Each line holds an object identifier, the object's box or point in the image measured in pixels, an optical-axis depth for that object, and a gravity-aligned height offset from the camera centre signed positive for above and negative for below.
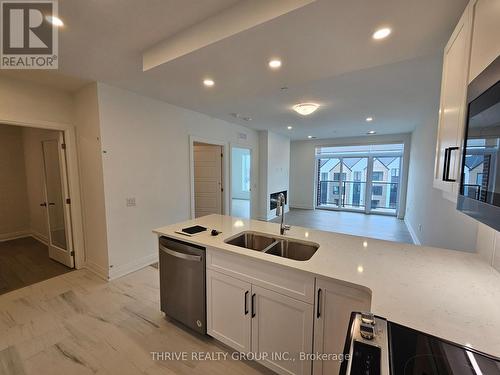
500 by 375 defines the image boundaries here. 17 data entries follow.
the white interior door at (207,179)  4.95 -0.21
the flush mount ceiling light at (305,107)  3.31 +0.98
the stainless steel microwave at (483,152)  0.72 +0.07
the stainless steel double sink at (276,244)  1.87 -0.70
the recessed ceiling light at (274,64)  1.99 +1.01
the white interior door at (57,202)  3.16 -0.52
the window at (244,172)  10.31 -0.11
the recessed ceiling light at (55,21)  1.62 +1.14
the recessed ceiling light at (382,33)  1.54 +1.01
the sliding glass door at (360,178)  7.23 -0.29
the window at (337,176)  8.02 -0.23
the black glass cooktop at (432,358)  0.69 -0.64
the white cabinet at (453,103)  1.14 +0.41
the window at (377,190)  7.46 -0.69
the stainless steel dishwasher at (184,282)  1.86 -1.03
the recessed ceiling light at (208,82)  2.51 +1.05
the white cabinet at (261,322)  1.43 -1.13
